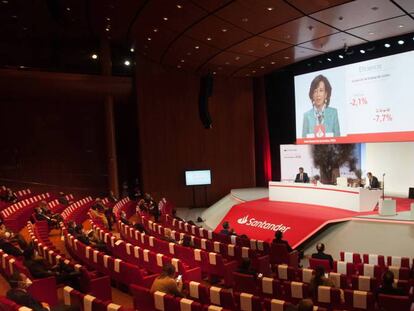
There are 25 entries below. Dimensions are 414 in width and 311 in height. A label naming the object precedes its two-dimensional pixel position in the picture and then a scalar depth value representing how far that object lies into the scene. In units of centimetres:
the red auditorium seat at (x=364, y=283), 486
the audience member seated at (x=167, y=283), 448
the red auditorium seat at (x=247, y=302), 416
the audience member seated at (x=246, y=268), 531
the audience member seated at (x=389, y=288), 440
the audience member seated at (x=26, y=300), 404
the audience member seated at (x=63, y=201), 1236
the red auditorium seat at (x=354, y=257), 665
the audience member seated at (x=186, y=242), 750
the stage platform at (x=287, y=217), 937
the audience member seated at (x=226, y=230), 866
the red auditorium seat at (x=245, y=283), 510
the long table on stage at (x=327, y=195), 1007
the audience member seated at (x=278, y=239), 723
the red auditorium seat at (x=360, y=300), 428
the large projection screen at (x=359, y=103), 1090
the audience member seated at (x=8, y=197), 1273
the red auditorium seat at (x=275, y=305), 397
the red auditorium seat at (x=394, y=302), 405
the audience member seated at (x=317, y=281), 462
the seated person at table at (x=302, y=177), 1284
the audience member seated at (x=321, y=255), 652
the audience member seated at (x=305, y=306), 342
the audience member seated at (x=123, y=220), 903
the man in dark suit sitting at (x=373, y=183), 1112
